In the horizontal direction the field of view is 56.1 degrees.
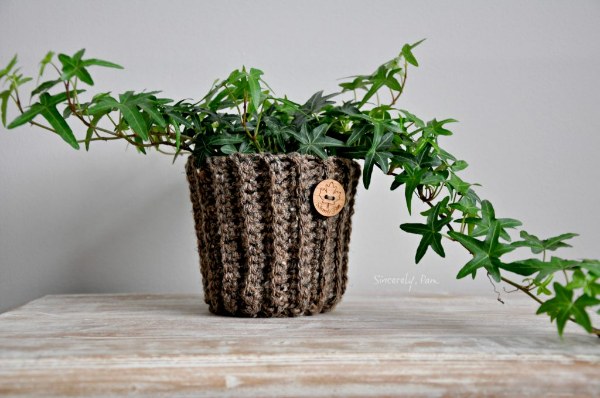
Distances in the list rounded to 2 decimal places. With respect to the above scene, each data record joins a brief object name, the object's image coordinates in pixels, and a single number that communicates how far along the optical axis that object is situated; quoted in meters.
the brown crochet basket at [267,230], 0.86
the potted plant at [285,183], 0.85
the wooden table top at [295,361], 0.62
